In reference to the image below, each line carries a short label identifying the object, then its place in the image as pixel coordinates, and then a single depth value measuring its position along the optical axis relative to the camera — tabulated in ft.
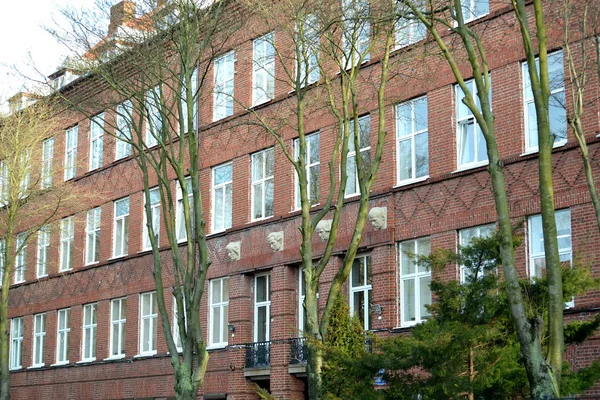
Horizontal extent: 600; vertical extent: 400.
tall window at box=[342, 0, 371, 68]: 65.05
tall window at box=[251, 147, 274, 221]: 107.04
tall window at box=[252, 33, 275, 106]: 106.42
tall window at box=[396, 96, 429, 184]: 90.33
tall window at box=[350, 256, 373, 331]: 93.81
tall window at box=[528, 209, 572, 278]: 77.30
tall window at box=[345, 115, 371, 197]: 96.17
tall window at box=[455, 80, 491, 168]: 85.15
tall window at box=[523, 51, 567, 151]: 78.02
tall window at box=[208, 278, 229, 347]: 110.93
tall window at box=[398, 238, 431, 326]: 87.76
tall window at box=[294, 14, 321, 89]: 71.00
